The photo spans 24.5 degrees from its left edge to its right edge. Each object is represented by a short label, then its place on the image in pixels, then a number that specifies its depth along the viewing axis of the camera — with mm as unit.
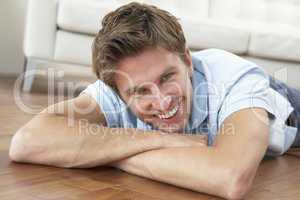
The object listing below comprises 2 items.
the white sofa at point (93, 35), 2728
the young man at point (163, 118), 1284
